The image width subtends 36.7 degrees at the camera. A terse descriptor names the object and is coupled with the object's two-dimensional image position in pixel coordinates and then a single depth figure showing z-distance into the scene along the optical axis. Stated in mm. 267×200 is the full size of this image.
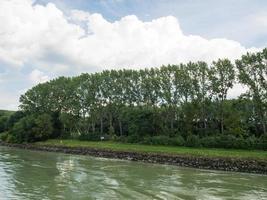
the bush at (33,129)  97938
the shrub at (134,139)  77256
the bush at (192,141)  63747
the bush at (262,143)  54681
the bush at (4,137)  110025
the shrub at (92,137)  86750
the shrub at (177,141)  66750
